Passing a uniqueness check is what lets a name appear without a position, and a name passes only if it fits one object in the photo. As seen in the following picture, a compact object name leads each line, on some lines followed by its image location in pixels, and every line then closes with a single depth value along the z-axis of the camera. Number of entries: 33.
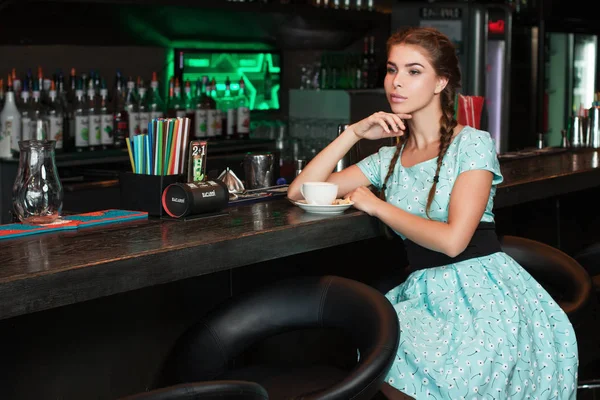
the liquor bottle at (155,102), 4.68
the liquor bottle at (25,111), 4.13
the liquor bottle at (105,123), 4.41
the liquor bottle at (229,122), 5.16
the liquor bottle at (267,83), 5.83
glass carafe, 2.09
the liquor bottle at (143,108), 4.56
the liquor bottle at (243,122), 5.22
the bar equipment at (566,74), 7.70
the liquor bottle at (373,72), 6.04
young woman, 2.10
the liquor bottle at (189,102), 4.92
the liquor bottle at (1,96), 4.18
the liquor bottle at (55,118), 4.20
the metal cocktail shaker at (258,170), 2.82
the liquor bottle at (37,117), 4.12
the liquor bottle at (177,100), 4.93
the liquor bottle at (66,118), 4.35
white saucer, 2.31
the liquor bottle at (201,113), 4.93
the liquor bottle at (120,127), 4.51
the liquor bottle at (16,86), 4.24
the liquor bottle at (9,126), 4.05
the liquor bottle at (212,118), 5.01
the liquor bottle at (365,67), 5.97
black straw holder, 2.27
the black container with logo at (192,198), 2.20
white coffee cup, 2.34
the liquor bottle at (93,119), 4.36
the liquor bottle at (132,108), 4.53
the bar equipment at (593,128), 4.35
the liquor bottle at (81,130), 4.32
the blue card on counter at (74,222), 2.00
